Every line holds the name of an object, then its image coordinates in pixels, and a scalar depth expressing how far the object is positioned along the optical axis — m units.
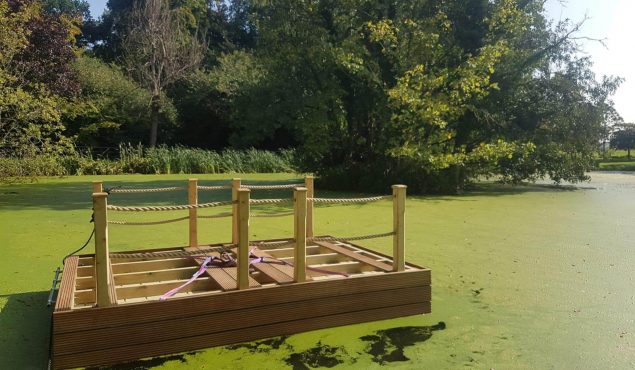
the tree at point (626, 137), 31.27
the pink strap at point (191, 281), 2.58
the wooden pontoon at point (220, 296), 2.29
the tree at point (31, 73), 8.72
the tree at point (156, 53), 19.47
